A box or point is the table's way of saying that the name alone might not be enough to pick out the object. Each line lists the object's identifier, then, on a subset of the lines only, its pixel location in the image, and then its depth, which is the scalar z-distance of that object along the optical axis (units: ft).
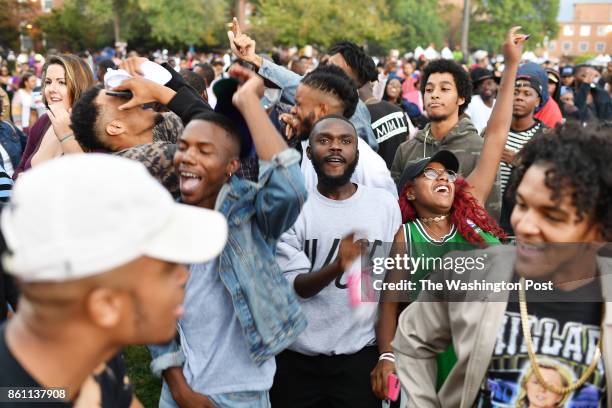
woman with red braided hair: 11.22
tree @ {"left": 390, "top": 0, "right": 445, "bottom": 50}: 184.03
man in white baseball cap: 4.72
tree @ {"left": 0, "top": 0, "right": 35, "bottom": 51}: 132.57
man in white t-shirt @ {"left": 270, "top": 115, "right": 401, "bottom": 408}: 10.84
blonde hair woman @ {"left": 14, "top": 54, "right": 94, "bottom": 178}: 14.93
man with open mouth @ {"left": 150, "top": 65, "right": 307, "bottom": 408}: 8.59
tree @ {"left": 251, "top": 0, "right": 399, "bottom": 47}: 135.03
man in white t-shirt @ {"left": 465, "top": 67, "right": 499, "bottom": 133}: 25.72
